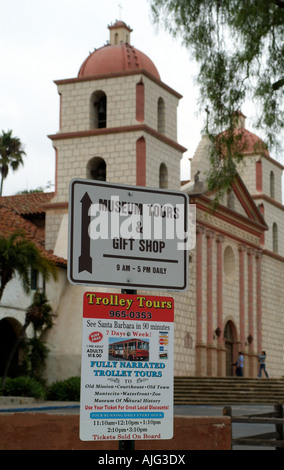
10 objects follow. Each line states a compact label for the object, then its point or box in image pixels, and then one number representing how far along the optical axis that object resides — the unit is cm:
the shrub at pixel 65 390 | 2839
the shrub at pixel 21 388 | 2625
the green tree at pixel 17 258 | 2538
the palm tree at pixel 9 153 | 5075
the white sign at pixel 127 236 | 398
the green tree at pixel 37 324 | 2777
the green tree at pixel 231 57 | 1647
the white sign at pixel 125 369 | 382
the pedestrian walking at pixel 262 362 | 3850
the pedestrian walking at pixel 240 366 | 3869
